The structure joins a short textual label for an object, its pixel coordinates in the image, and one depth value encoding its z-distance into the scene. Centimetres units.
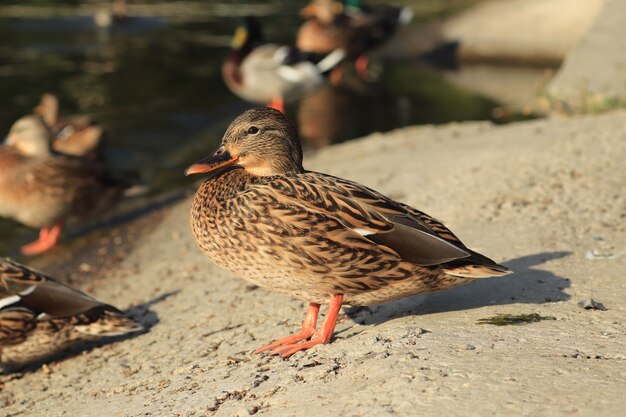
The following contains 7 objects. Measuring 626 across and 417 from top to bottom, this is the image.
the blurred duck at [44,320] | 562
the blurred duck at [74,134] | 1070
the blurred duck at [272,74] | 1379
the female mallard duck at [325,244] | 443
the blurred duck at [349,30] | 1717
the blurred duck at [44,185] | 914
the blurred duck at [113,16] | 1925
